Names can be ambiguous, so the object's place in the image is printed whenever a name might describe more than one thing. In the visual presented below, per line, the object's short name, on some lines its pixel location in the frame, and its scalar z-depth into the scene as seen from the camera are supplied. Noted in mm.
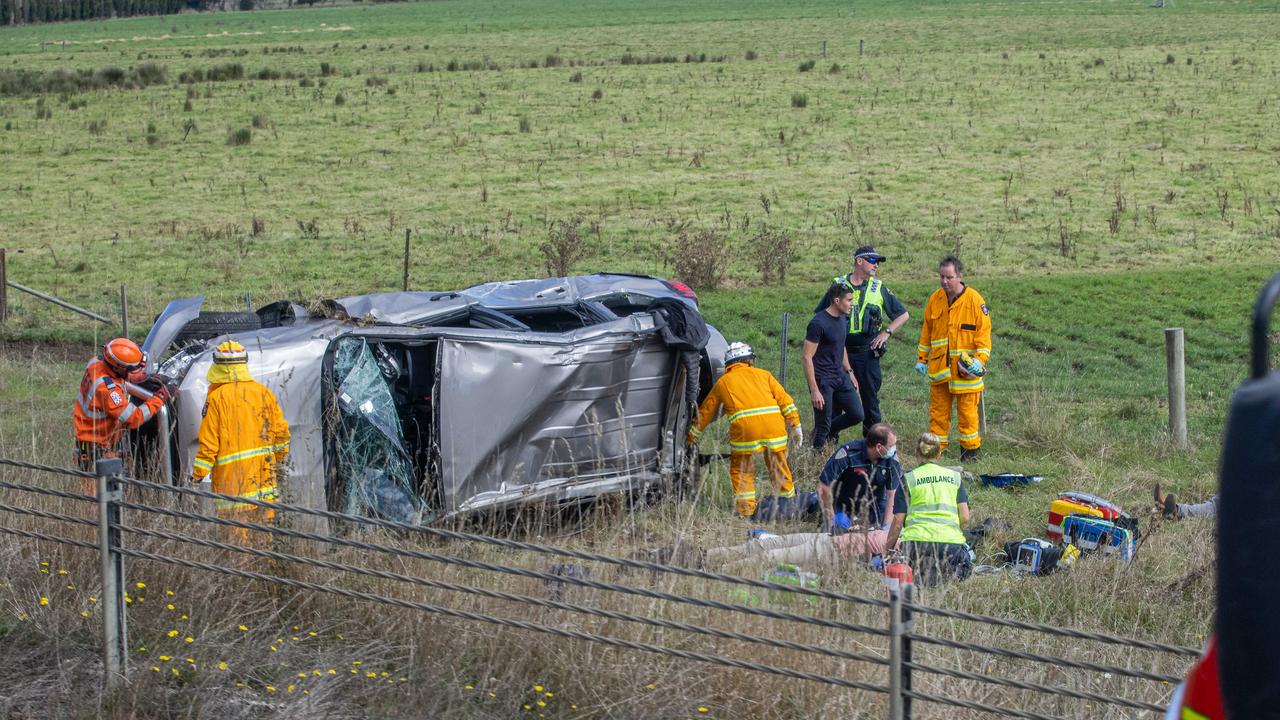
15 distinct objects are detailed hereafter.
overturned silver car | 14922
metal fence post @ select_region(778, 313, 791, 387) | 22431
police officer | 20906
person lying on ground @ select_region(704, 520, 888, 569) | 12625
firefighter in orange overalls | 14846
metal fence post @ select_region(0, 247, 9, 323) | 33406
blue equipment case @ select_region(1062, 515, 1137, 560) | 14617
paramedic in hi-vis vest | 14164
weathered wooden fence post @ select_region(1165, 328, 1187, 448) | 20250
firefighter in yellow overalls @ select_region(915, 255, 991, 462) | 20406
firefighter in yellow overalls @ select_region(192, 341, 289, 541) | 13773
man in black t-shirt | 20109
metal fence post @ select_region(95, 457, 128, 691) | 9625
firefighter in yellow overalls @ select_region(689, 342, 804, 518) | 17141
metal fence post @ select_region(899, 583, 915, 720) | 7723
